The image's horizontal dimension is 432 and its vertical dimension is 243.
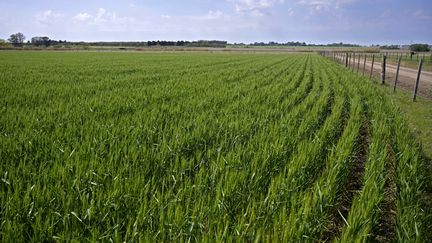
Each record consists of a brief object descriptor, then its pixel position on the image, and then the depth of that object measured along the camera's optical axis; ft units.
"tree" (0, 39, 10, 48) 303.93
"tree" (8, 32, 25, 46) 511.81
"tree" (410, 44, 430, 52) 319.39
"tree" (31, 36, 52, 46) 456.04
